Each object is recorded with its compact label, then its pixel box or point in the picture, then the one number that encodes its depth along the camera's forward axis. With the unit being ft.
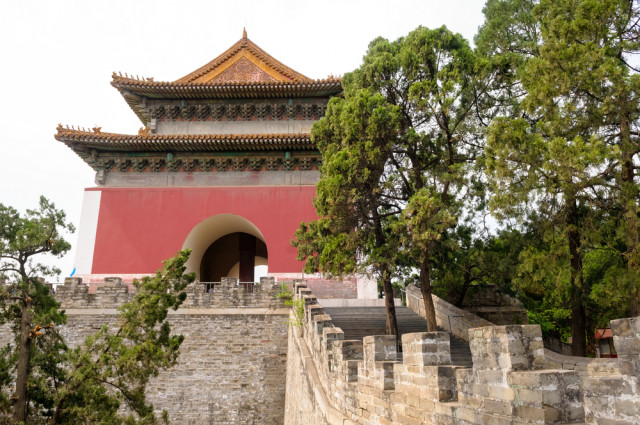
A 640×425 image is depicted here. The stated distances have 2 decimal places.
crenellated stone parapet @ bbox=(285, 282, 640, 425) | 6.73
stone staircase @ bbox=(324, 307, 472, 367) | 30.07
